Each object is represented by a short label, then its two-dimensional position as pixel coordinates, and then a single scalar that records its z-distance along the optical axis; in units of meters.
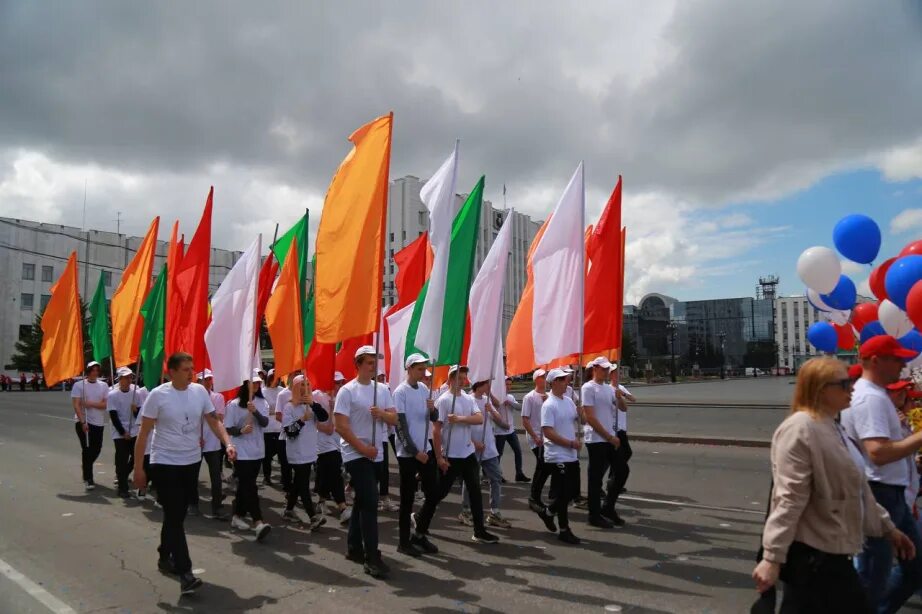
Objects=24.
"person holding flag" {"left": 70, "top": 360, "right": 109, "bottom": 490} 10.10
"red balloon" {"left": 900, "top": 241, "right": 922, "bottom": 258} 7.11
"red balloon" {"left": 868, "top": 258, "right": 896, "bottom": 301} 7.71
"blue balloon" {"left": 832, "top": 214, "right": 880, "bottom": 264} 8.10
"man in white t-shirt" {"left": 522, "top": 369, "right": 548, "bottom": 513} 8.16
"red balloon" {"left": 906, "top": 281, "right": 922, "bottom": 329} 5.60
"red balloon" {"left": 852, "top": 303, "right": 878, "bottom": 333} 8.87
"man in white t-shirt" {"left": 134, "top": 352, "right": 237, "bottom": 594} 5.41
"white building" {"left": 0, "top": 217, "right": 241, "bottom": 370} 69.06
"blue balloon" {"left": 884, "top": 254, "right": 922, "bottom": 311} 6.31
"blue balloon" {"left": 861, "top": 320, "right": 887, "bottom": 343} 8.30
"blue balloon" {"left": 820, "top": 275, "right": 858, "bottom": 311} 8.88
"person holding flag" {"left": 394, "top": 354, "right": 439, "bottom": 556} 6.37
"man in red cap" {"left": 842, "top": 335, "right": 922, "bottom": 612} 3.71
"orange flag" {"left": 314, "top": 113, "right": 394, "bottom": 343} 6.65
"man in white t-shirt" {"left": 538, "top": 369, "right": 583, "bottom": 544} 6.93
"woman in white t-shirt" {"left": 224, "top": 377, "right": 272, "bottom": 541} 7.41
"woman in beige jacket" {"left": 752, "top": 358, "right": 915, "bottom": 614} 2.89
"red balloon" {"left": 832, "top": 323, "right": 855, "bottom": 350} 10.55
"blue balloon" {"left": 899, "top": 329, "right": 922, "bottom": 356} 7.01
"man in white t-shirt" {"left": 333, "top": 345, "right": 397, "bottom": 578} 5.78
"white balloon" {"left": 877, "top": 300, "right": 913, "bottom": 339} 7.25
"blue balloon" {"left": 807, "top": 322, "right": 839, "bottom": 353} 10.33
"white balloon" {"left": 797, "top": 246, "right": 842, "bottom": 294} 8.56
